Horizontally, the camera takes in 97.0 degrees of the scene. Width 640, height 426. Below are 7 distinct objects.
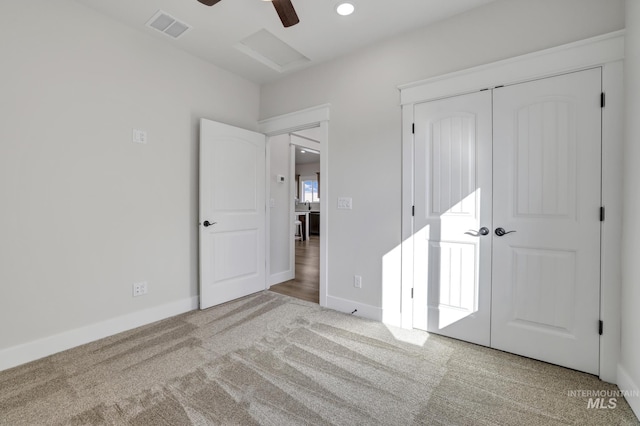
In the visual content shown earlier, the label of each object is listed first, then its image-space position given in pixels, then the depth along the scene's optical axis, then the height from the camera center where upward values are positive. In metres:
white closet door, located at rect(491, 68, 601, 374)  1.92 -0.06
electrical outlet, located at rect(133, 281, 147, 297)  2.71 -0.76
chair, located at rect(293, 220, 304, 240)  8.96 -0.69
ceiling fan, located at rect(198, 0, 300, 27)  1.86 +1.36
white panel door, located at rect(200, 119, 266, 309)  3.15 -0.03
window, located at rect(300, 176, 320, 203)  11.64 +0.85
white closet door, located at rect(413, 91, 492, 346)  2.31 -0.05
